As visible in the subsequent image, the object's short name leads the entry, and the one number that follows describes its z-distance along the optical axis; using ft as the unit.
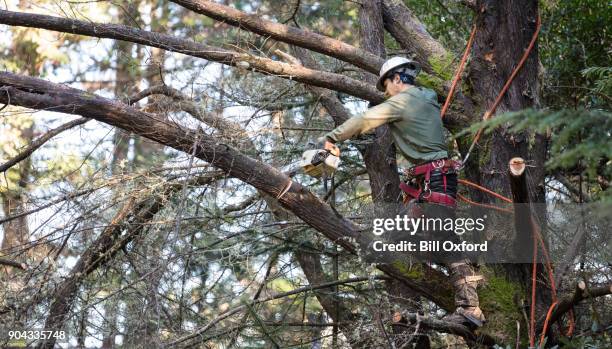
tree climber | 36.45
